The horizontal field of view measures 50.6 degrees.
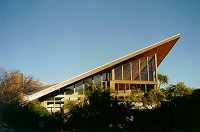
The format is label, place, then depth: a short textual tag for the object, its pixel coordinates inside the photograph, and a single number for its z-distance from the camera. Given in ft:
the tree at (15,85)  53.24
